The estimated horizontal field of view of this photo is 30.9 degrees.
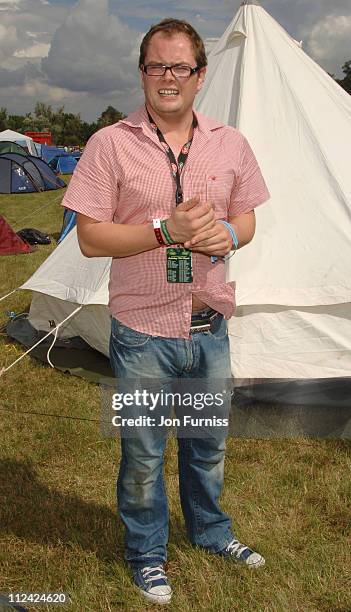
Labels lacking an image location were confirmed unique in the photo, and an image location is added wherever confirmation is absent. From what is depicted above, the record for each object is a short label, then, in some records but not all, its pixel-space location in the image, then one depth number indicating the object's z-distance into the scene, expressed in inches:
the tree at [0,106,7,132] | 3082.2
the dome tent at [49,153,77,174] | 1184.2
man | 85.7
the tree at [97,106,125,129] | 2642.2
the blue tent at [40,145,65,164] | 1258.0
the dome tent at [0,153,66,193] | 807.1
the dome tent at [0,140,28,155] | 1032.0
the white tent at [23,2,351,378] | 170.4
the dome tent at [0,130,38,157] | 1175.6
